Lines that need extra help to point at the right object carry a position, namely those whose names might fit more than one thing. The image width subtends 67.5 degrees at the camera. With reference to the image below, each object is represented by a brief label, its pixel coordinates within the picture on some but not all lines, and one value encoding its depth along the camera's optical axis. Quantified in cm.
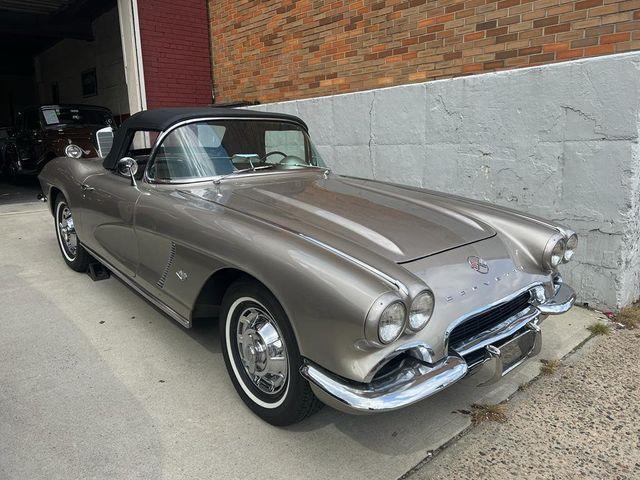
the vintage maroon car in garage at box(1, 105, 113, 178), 891
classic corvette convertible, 189
